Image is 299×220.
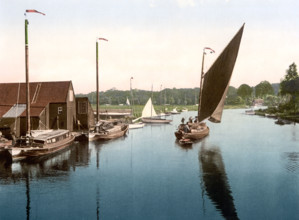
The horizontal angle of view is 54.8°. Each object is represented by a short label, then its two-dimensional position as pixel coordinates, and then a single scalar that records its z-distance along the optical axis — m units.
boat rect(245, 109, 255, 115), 138.96
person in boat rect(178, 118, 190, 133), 51.81
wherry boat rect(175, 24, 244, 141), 38.31
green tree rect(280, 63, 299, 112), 97.88
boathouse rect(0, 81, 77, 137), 46.47
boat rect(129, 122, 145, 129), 74.55
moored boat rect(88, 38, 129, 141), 50.84
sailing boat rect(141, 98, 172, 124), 89.72
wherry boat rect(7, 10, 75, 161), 34.41
